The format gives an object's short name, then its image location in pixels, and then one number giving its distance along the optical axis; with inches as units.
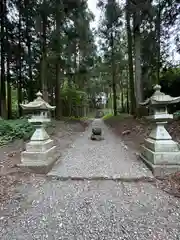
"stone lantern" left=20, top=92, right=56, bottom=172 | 146.6
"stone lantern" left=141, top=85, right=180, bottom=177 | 134.9
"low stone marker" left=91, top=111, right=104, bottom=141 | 293.1
